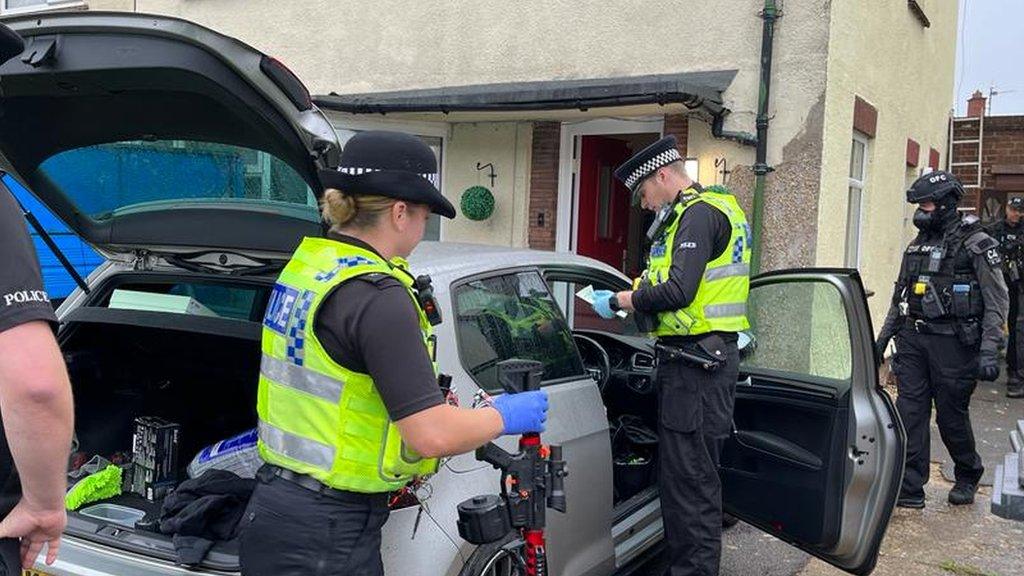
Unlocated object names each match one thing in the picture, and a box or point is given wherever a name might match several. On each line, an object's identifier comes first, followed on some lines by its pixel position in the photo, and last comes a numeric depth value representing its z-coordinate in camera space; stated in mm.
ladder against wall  12719
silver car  2326
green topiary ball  7883
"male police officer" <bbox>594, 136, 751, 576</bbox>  3340
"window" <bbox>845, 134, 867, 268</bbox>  7867
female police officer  1820
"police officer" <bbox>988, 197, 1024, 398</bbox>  8477
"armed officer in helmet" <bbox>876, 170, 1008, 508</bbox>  4750
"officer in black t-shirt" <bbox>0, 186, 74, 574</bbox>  1559
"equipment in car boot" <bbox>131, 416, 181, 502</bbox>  2875
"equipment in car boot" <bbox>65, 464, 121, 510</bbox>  2656
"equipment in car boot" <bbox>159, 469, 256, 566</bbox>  2295
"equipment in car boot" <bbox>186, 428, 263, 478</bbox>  2699
